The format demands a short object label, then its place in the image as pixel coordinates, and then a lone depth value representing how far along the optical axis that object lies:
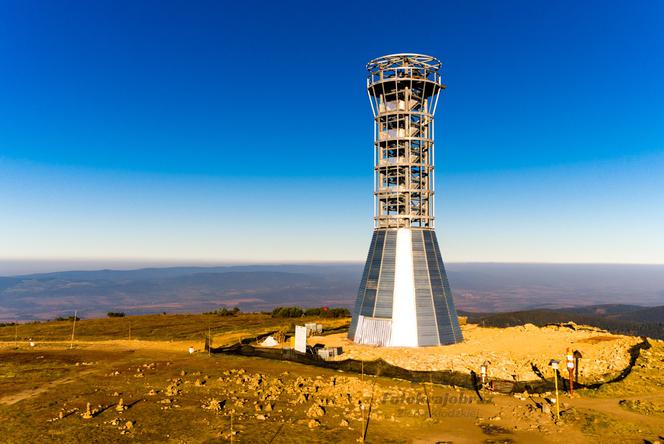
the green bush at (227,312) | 79.69
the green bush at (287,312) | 75.69
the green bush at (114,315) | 79.50
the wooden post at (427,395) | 23.66
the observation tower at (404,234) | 39.53
